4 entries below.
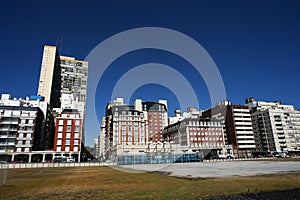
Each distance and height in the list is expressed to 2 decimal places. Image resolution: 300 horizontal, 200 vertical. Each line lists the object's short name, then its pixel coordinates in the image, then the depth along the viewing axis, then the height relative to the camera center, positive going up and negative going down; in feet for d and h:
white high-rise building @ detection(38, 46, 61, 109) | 384.27 +140.33
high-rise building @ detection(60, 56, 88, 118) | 474.90 +166.37
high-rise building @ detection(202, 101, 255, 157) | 361.10 +31.68
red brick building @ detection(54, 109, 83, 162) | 264.11 +19.07
